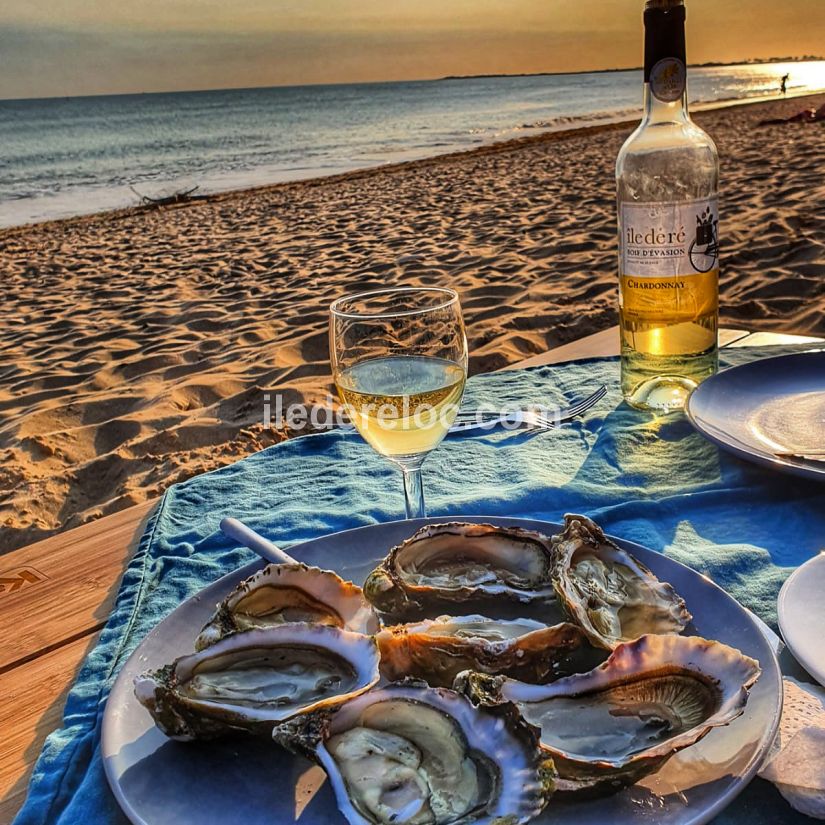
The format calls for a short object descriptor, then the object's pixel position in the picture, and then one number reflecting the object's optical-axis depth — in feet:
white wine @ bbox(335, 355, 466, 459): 3.67
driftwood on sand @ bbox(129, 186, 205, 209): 44.57
